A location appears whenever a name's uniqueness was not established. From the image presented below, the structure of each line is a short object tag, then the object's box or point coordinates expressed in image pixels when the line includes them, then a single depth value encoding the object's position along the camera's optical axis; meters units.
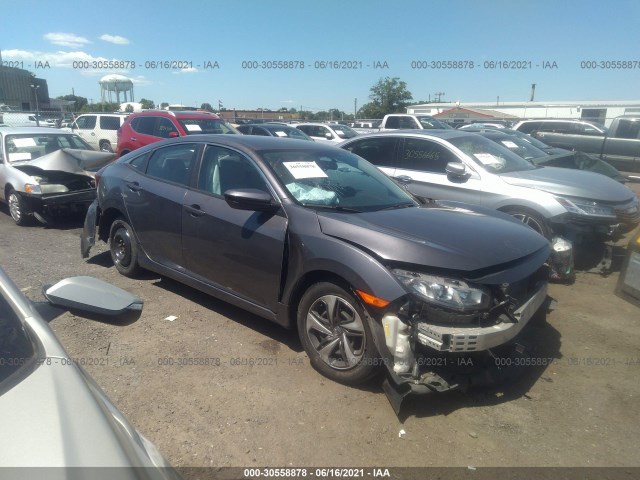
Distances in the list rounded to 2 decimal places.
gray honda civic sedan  2.96
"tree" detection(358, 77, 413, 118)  48.31
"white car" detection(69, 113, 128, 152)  17.45
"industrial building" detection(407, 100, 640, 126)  29.09
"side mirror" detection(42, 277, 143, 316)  1.85
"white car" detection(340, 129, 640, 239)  5.71
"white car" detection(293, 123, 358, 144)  18.73
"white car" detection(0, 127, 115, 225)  7.50
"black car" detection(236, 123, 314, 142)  15.69
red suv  11.73
